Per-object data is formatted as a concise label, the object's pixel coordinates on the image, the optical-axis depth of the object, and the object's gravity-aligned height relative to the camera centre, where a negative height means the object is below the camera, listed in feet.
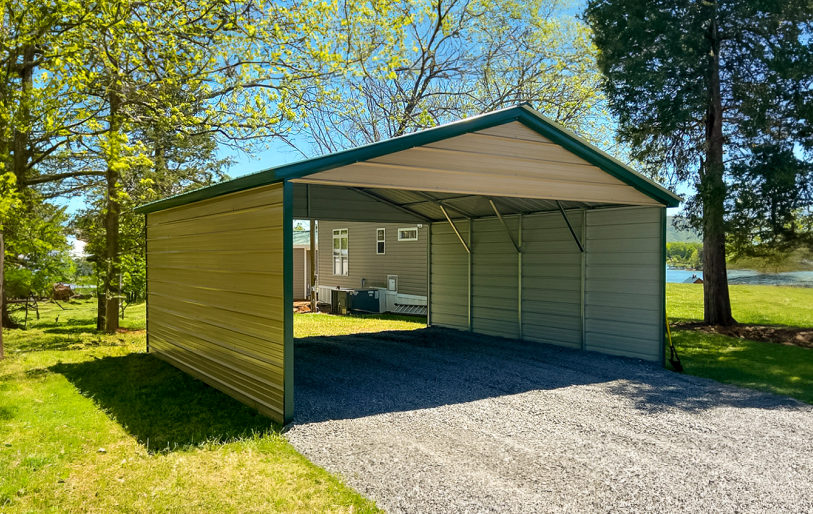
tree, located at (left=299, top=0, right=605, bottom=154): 58.85 +20.46
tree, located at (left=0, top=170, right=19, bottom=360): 27.84 +3.01
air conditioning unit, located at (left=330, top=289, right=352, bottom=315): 59.67 -4.62
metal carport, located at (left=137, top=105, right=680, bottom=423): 19.11 +0.51
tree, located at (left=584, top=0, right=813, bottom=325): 37.96 +12.07
